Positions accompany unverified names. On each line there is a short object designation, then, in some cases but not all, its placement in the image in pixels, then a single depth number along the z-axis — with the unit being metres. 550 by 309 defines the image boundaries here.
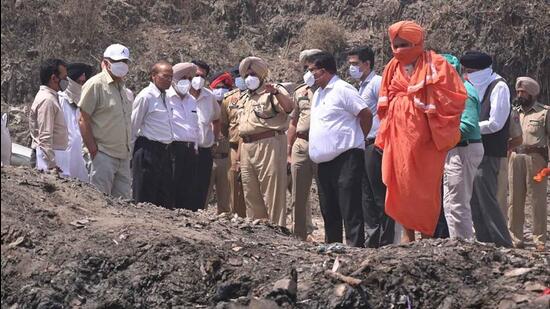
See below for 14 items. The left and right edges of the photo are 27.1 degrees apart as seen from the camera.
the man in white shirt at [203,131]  11.29
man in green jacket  9.02
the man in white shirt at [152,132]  10.63
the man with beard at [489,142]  9.62
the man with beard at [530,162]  12.15
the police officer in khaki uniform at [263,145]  10.70
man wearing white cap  10.04
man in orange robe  8.38
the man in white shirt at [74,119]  10.42
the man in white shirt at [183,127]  10.91
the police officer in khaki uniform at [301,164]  10.90
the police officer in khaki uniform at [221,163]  12.13
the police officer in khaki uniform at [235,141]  11.52
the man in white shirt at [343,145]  9.46
